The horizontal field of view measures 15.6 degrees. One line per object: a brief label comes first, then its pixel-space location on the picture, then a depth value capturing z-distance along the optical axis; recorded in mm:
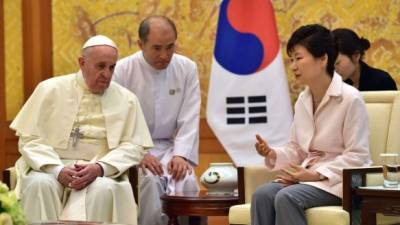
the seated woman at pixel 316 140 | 7180
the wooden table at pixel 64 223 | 5866
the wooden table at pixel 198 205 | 8024
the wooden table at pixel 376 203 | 6667
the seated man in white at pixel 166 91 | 9154
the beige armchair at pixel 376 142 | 7472
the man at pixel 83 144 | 7914
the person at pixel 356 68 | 8881
